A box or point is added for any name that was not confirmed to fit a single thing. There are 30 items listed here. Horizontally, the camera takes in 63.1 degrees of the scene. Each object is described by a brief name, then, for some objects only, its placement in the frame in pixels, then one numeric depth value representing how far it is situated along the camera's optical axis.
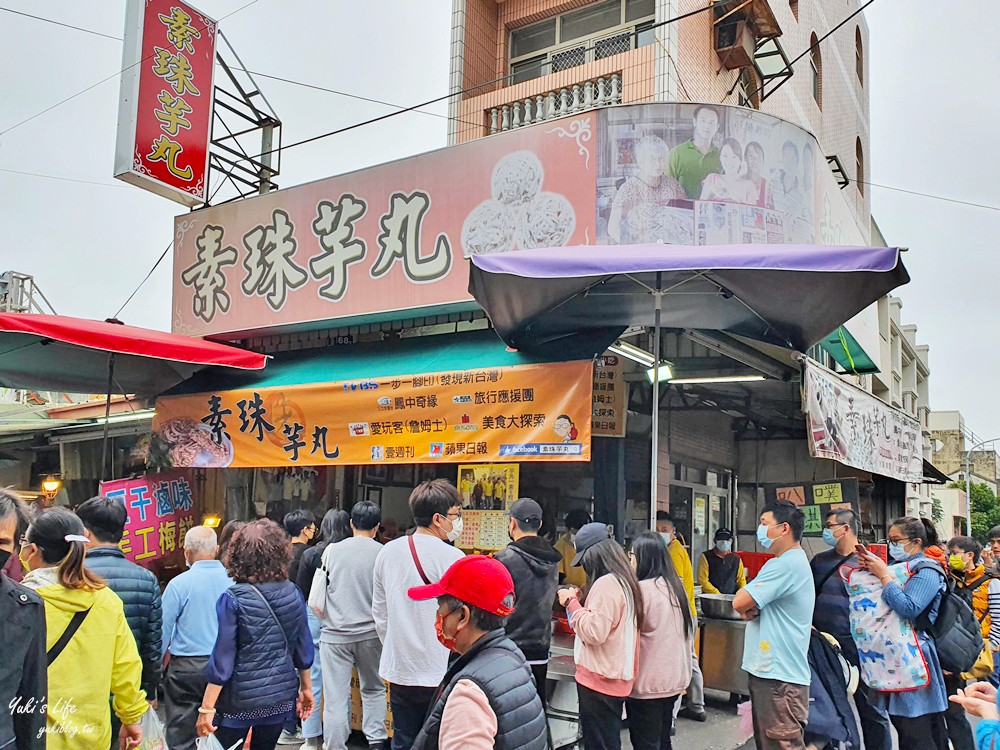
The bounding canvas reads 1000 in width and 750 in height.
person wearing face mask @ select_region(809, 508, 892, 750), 5.68
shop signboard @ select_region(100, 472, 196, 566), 8.41
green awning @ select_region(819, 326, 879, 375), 8.85
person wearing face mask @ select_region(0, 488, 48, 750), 2.91
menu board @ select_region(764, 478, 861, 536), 9.50
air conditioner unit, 11.93
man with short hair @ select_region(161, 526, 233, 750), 5.06
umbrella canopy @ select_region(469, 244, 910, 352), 5.01
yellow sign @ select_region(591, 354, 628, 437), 8.08
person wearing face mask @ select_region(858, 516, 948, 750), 5.26
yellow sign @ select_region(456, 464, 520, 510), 7.21
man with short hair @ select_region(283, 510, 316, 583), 6.73
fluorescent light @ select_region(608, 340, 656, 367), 7.35
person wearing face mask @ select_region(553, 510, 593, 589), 8.28
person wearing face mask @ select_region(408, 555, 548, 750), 2.52
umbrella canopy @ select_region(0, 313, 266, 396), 7.45
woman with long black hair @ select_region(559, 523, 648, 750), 4.78
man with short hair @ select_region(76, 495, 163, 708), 4.45
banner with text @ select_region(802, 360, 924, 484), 7.00
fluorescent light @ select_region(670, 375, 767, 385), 8.93
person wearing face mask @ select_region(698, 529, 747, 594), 10.59
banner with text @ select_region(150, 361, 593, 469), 6.61
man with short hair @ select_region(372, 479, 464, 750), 5.13
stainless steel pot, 8.19
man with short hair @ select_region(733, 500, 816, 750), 4.91
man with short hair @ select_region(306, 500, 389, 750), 5.95
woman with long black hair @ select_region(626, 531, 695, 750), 4.97
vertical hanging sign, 9.13
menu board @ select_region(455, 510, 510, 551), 7.24
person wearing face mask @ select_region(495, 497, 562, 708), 5.58
